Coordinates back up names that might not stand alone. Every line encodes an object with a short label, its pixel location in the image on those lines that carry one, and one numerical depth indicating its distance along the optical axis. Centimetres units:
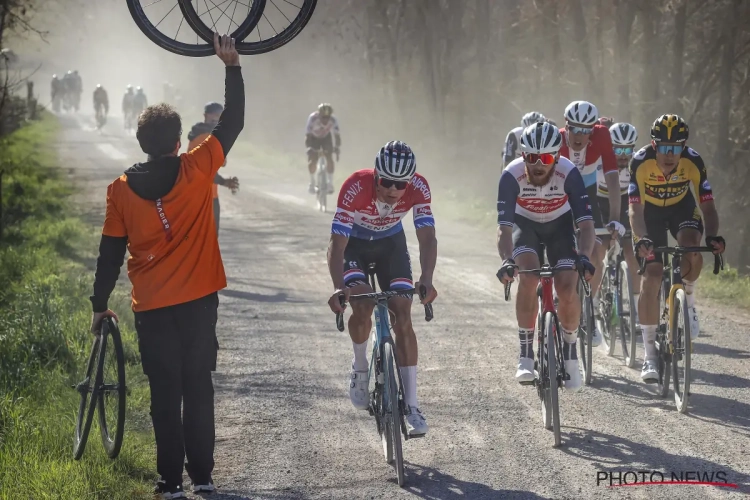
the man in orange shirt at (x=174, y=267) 1072
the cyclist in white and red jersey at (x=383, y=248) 1255
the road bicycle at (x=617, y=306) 1806
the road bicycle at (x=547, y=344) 1364
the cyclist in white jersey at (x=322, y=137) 4022
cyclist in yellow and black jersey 1573
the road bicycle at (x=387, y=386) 1187
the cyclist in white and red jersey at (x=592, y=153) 1797
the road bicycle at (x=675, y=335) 1467
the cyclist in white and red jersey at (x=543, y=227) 1418
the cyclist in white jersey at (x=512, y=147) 2207
